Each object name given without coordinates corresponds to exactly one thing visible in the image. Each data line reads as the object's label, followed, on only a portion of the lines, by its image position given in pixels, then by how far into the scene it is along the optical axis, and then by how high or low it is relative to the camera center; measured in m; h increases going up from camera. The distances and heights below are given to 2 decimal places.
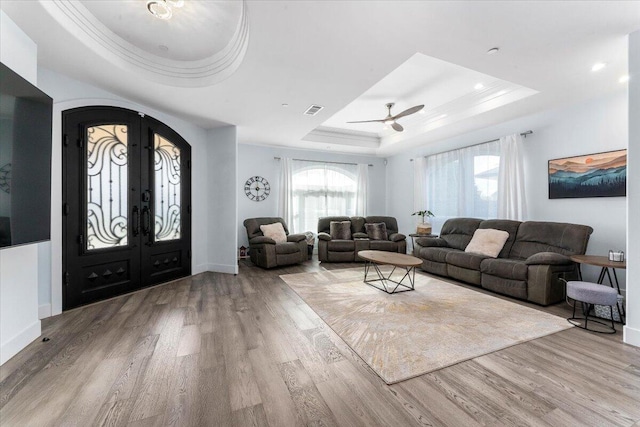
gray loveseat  5.82 -0.73
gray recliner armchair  5.14 -0.69
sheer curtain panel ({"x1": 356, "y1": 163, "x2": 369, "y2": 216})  7.38 +0.74
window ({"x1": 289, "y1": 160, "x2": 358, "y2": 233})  6.84 +0.62
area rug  2.09 -1.16
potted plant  5.71 -0.25
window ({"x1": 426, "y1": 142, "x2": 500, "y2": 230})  4.93 +0.64
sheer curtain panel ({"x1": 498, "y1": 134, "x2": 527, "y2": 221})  4.43 +0.56
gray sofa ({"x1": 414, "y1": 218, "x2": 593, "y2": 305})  3.27 -0.70
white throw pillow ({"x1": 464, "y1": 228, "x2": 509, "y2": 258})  4.20 -0.50
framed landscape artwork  3.40 +0.51
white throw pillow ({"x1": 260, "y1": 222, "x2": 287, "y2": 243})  5.67 -0.38
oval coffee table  3.66 -0.70
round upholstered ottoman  2.55 -0.87
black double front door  3.10 +0.19
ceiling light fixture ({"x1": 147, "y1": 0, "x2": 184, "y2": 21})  2.18 +1.81
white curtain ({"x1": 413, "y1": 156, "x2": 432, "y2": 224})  6.33 +0.70
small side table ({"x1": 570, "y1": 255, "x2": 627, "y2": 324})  2.71 -0.57
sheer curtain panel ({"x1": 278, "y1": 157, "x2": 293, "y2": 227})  6.56 +0.61
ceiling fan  3.94 +1.55
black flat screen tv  1.77 +0.43
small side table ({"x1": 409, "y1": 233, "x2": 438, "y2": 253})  5.62 -0.48
